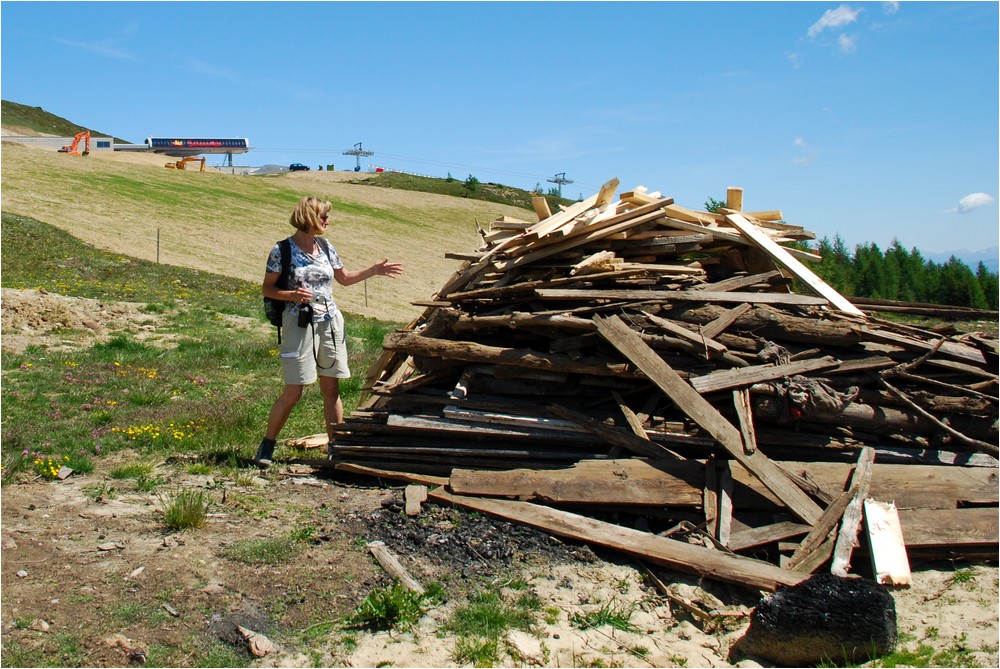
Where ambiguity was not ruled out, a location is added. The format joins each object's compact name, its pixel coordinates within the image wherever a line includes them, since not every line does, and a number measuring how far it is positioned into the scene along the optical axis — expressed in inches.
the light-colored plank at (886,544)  184.1
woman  237.5
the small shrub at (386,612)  156.1
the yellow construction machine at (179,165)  2471.6
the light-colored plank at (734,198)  303.1
